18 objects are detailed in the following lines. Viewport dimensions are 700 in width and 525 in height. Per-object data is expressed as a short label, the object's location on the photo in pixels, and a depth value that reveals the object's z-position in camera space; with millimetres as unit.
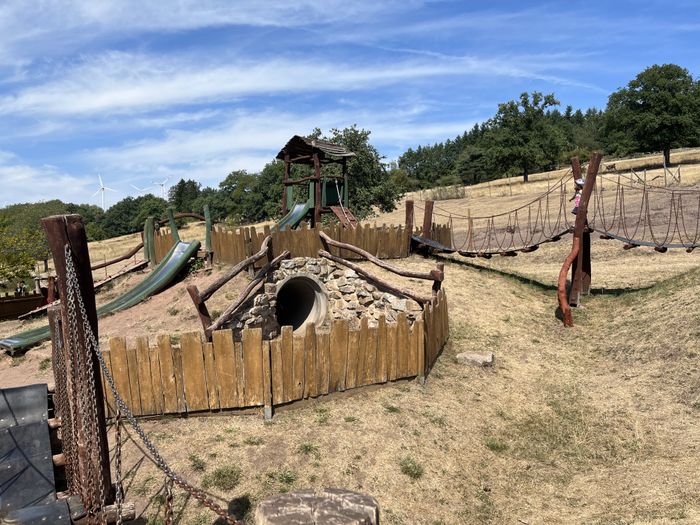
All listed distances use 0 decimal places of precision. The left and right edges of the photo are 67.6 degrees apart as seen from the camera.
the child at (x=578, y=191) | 13772
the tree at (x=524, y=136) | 48438
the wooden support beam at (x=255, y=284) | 8683
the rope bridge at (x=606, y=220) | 20169
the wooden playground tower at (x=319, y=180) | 17984
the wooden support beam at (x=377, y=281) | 10234
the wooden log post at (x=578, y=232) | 12539
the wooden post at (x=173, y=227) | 16328
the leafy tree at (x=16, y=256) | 24922
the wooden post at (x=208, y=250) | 15289
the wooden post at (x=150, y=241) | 18098
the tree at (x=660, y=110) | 40531
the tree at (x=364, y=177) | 28625
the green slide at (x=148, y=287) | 12016
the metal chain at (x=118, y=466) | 3742
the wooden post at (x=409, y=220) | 16531
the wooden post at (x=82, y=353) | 4258
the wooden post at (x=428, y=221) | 17250
